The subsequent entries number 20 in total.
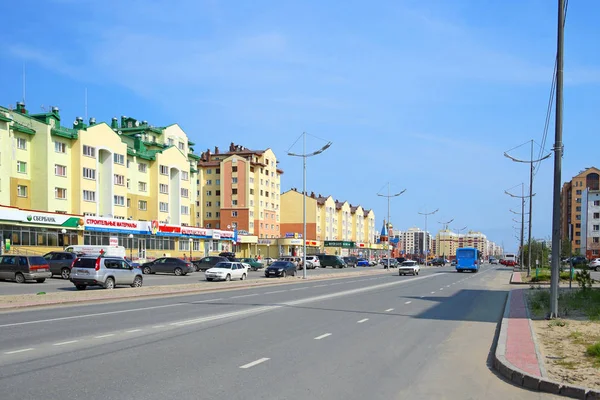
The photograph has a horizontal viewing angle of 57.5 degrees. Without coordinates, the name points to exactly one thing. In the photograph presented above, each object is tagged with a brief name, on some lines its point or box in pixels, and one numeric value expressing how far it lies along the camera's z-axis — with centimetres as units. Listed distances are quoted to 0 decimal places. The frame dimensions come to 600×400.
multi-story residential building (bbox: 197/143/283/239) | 10469
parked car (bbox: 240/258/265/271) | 6363
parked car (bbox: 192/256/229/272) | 5656
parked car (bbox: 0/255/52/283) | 3234
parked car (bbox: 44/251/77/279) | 3725
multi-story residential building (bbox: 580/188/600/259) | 11414
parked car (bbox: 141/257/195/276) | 4884
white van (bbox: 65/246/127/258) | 4284
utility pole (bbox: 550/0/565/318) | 1550
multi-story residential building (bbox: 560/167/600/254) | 14475
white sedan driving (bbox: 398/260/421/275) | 5469
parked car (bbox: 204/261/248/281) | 3869
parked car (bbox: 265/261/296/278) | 4497
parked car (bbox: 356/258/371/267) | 9873
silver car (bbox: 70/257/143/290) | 2756
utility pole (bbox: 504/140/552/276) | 4066
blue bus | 6657
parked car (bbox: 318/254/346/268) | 8479
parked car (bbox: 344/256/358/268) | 9206
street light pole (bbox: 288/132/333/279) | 4235
